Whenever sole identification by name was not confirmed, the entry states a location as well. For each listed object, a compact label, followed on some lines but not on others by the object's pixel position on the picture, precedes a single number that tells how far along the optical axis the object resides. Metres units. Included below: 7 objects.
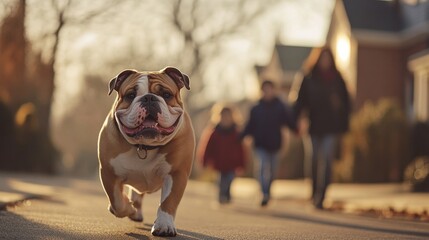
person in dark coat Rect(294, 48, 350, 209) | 11.48
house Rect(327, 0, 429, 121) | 26.86
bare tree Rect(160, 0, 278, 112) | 36.69
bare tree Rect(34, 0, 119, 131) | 26.12
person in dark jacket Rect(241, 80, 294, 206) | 12.00
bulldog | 5.68
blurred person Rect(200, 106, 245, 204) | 13.02
